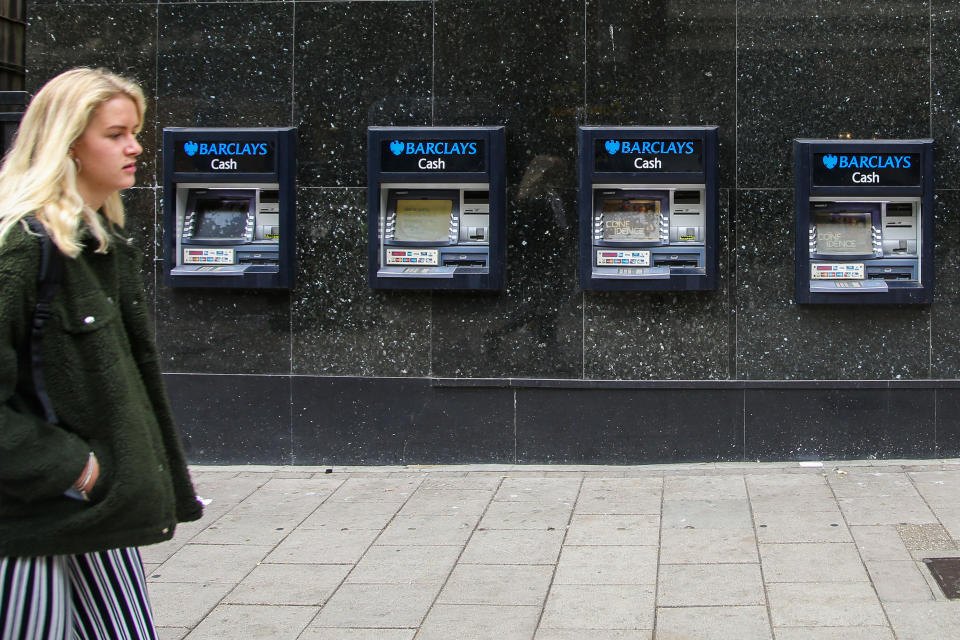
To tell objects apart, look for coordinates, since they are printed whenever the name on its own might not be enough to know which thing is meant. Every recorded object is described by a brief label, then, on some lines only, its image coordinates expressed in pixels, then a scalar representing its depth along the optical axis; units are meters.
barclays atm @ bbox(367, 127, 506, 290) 7.11
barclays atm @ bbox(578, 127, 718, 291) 7.00
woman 2.38
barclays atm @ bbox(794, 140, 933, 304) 6.99
